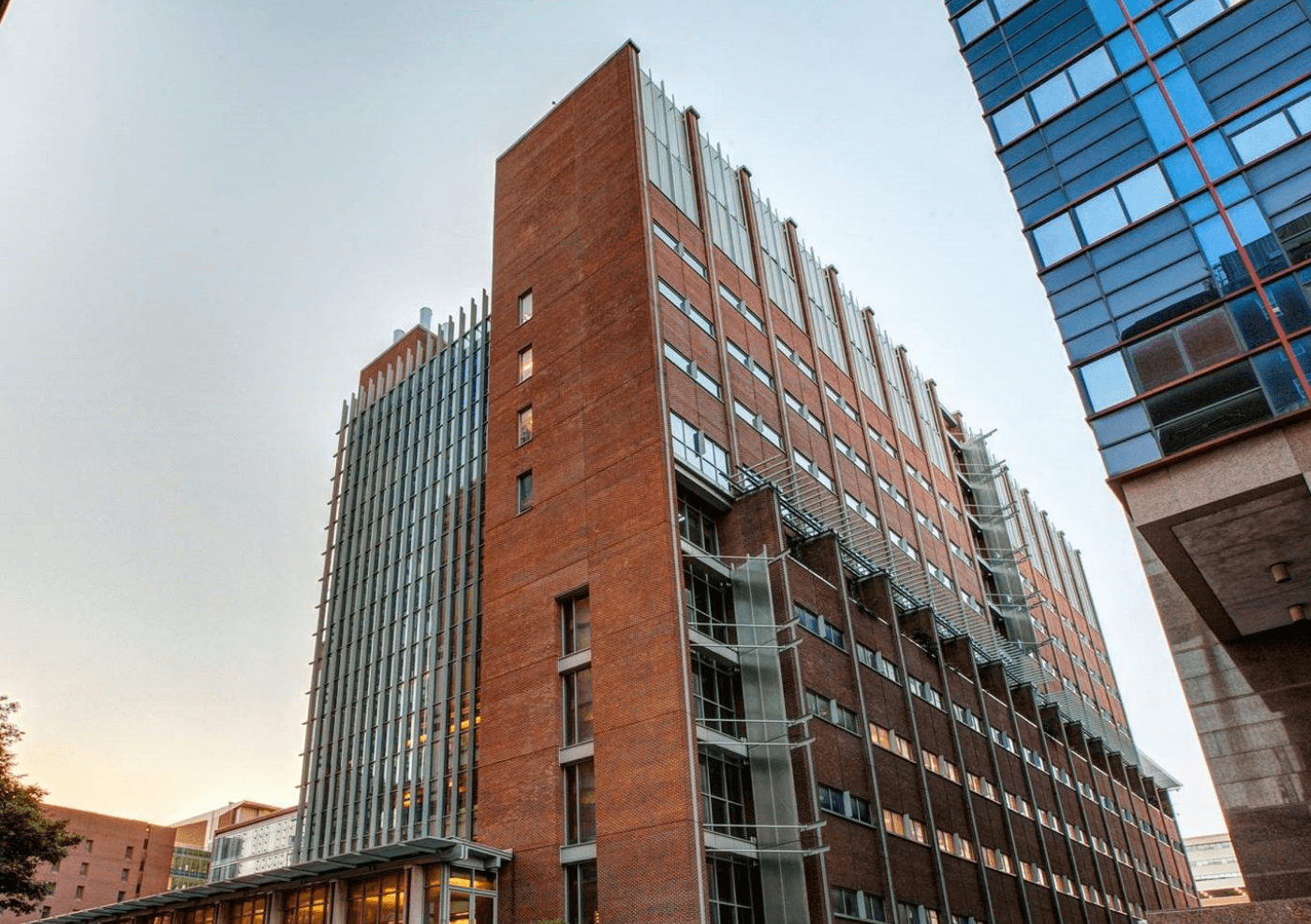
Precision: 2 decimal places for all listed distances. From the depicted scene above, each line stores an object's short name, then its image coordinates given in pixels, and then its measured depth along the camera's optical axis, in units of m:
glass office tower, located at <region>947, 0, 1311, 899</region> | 25.41
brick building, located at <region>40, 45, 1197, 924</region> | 33.81
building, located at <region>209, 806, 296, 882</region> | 102.88
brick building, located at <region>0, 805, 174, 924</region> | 101.56
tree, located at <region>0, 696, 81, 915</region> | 39.00
